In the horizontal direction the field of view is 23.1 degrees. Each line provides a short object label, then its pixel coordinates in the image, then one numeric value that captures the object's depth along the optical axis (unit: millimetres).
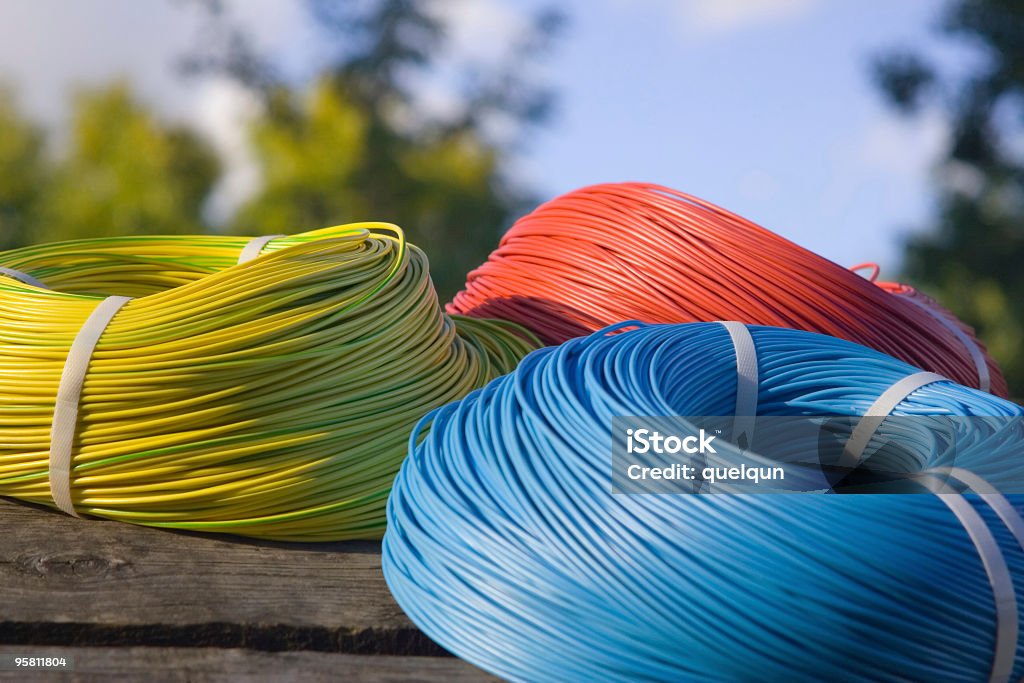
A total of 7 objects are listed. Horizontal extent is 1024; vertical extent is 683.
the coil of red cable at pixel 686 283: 1290
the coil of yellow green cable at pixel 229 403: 1160
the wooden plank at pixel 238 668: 1047
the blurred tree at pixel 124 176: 9358
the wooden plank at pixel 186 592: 1073
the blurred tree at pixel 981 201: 6307
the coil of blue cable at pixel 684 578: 1018
